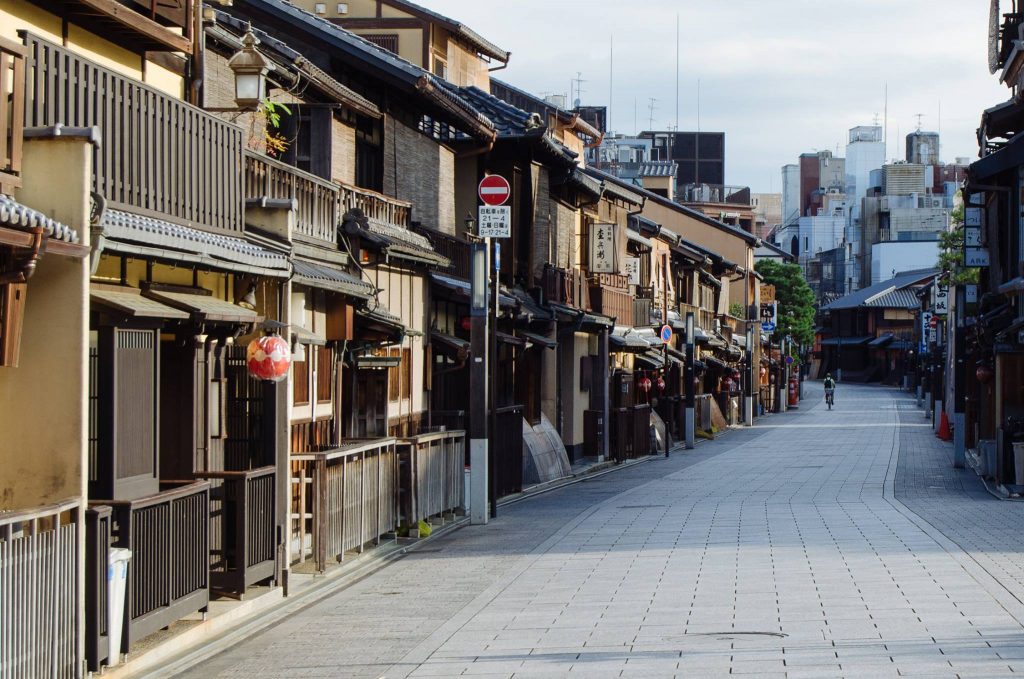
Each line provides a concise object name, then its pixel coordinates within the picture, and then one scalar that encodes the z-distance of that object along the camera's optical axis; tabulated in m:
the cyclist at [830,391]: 83.72
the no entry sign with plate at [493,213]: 23.11
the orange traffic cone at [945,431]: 52.12
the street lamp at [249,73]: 16.89
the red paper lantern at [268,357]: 14.47
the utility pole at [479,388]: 22.67
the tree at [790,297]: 102.44
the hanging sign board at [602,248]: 41.84
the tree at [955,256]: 50.32
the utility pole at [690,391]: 48.75
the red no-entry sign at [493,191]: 23.62
